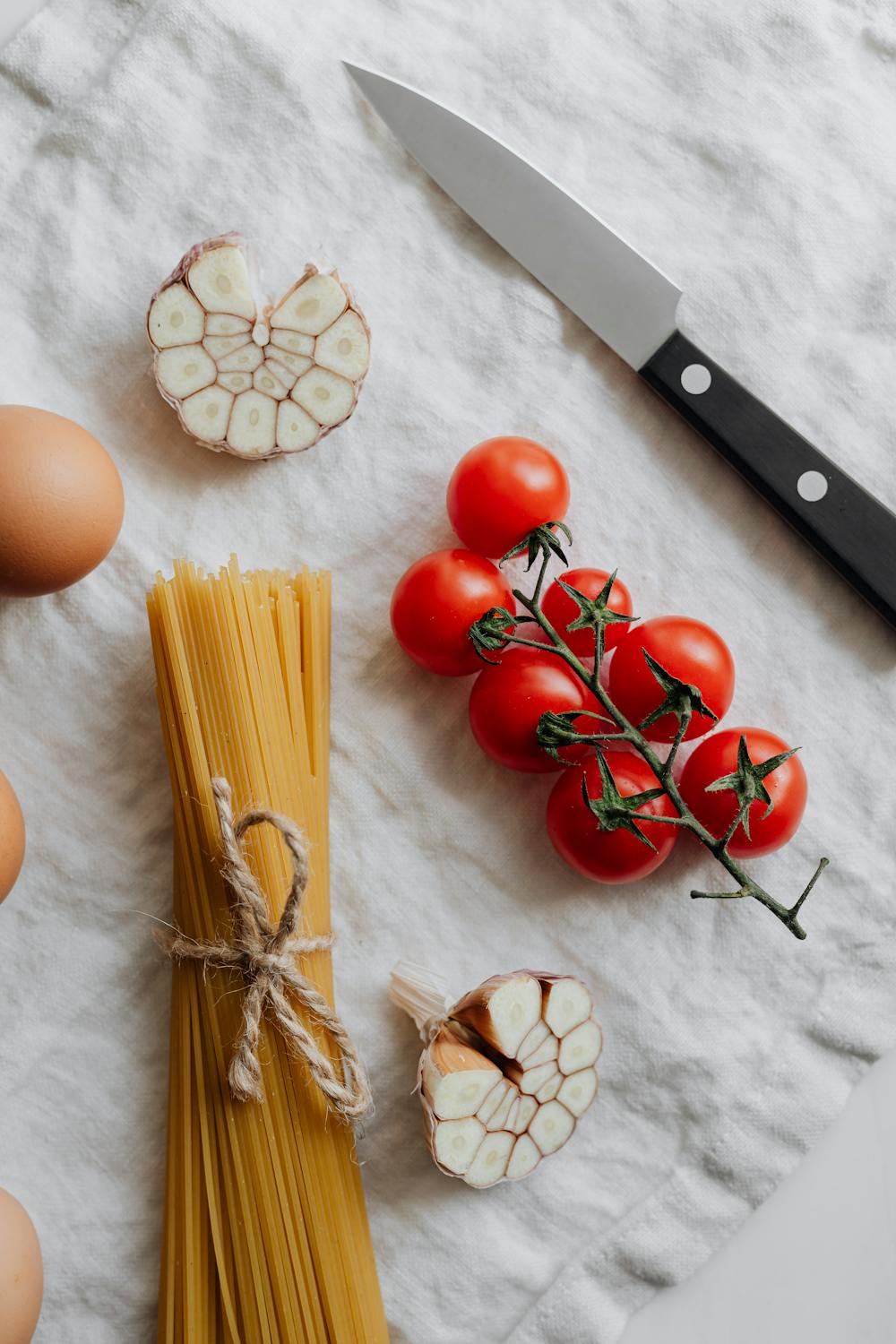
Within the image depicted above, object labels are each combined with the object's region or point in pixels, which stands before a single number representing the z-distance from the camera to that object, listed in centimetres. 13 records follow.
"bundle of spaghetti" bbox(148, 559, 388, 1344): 52
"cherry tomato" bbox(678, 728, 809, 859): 53
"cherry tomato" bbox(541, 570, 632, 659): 53
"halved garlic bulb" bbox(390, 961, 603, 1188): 52
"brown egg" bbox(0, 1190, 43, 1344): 51
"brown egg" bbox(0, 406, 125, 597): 50
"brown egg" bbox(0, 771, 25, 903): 51
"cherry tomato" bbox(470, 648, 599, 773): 53
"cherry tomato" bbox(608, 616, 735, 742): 53
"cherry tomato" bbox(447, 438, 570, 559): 53
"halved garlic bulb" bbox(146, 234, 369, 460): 53
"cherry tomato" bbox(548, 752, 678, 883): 53
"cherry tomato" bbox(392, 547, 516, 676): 53
